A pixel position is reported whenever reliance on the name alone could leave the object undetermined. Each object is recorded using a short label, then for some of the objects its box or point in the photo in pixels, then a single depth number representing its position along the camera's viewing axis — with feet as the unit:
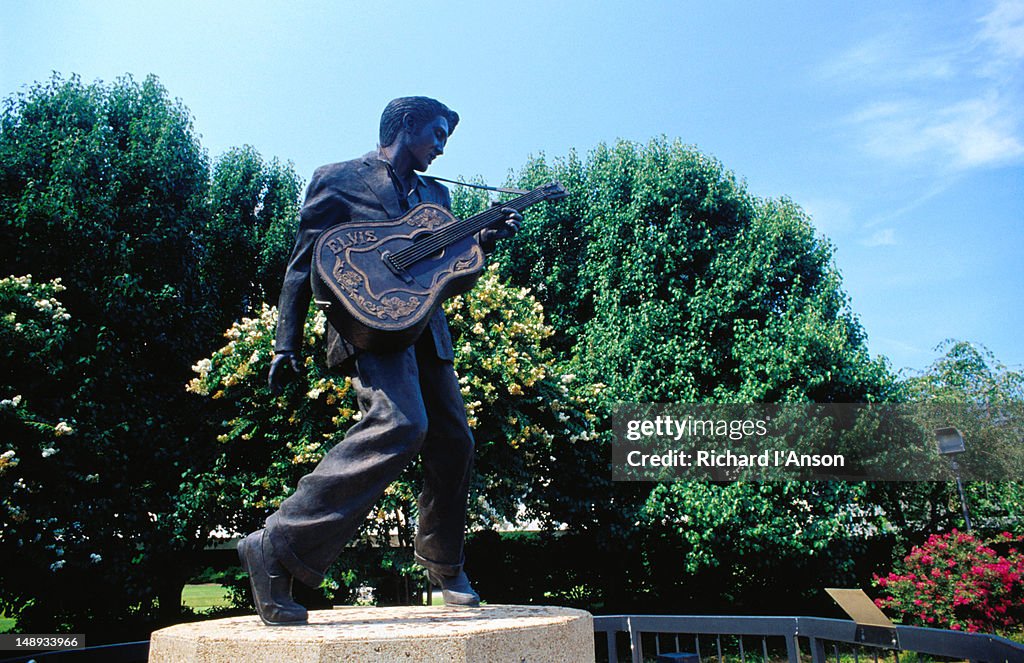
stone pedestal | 9.12
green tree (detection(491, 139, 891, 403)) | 47.44
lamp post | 42.95
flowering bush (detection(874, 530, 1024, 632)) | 42.34
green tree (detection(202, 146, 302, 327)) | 54.39
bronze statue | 11.46
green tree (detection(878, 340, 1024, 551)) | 61.31
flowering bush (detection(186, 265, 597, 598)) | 39.88
